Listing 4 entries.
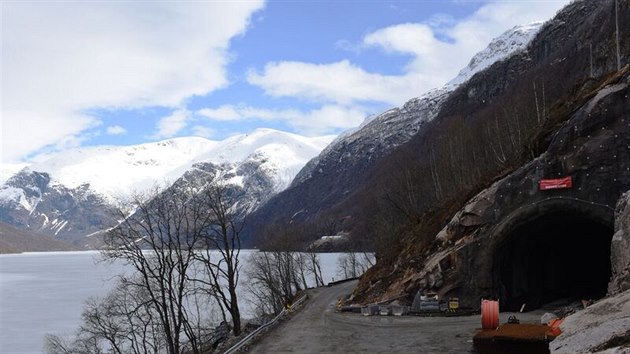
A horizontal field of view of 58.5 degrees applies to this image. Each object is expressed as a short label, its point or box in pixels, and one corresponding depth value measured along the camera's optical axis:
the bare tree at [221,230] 39.22
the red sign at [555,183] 28.95
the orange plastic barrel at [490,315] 19.61
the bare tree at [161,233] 34.47
